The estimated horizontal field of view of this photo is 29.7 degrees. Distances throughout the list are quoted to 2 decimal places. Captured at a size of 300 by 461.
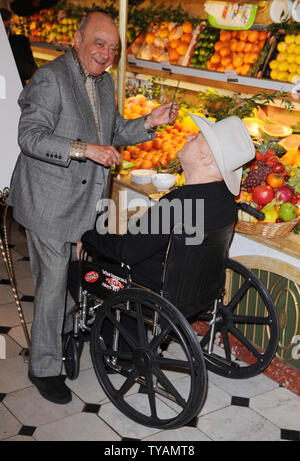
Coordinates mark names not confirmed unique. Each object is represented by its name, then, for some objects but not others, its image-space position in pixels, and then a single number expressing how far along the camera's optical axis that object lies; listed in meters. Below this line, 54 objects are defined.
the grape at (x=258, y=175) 3.39
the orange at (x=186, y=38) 4.50
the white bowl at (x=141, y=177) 4.02
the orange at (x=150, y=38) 4.71
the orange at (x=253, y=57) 3.98
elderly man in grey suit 2.64
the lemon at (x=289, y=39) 3.81
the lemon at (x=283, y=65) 3.78
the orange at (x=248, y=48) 4.05
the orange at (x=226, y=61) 4.12
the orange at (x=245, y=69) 4.05
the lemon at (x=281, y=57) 3.79
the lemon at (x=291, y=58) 3.76
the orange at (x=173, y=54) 4.53
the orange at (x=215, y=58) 4.21
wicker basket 3.16
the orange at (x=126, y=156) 4.52
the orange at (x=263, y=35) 4.02
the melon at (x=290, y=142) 3.76
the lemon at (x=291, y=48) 3.78
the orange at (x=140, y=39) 4.82
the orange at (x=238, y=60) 4.04
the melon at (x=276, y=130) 3.94
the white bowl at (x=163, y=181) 3.81
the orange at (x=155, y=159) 4.32
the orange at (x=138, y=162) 4.37
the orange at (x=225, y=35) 4.23
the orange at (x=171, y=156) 4.27
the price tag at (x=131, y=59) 4.71
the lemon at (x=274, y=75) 3.83
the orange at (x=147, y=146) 4.45
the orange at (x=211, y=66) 4.24
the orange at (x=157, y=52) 4.65
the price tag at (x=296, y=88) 3.57
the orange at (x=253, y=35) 4.04
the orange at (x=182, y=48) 4.47
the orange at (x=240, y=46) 4.07
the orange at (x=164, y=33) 4.64
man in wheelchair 2.49
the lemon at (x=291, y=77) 3.70
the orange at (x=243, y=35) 4.11
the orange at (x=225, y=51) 4.16
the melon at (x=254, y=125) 3.95
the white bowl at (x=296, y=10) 3.67
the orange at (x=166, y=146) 4.35
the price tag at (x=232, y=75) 3.91
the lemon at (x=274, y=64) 3.83
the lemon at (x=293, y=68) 3.76
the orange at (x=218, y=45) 4.23
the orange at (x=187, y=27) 4.50
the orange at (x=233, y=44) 4.11
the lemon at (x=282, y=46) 3.83
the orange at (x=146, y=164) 4.30
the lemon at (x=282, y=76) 3.78
